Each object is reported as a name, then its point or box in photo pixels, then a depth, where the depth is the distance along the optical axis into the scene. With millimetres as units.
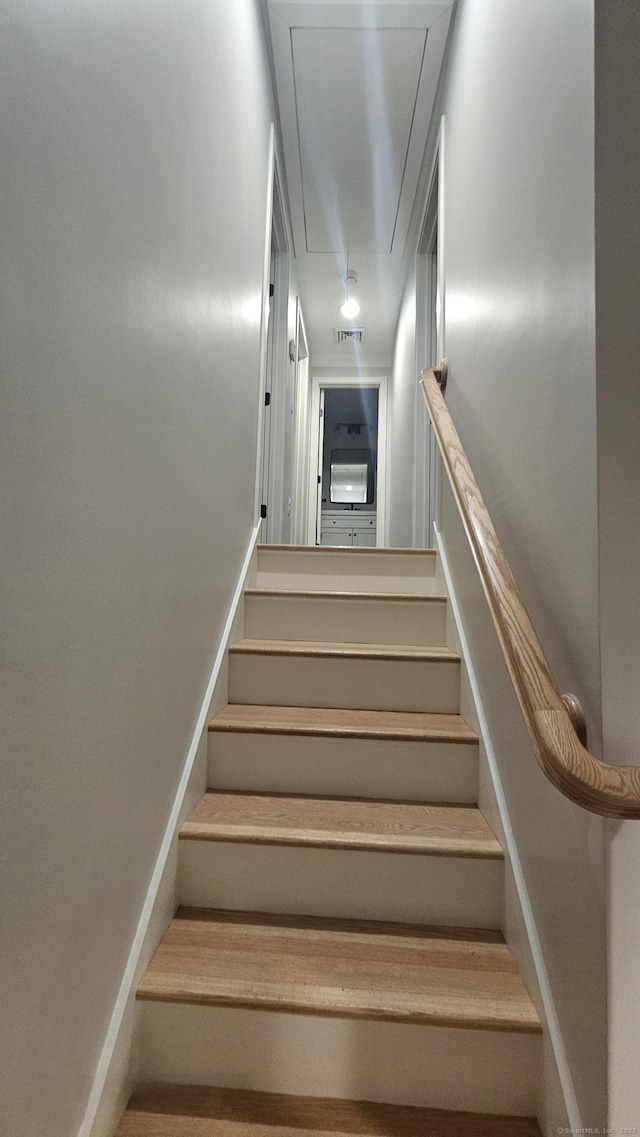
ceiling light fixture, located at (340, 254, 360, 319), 4582
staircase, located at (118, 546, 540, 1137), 1027
